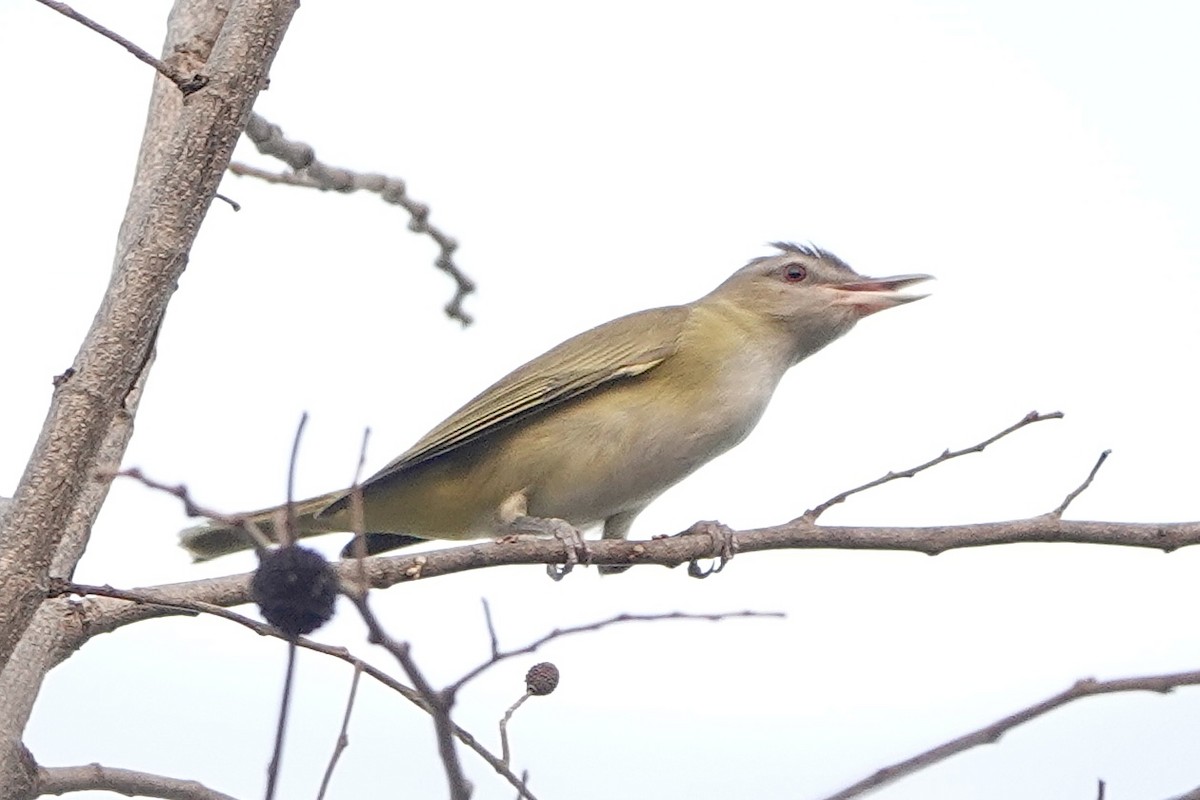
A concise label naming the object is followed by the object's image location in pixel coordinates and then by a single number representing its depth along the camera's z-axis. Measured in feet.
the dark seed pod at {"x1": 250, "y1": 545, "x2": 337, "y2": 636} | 12.60
